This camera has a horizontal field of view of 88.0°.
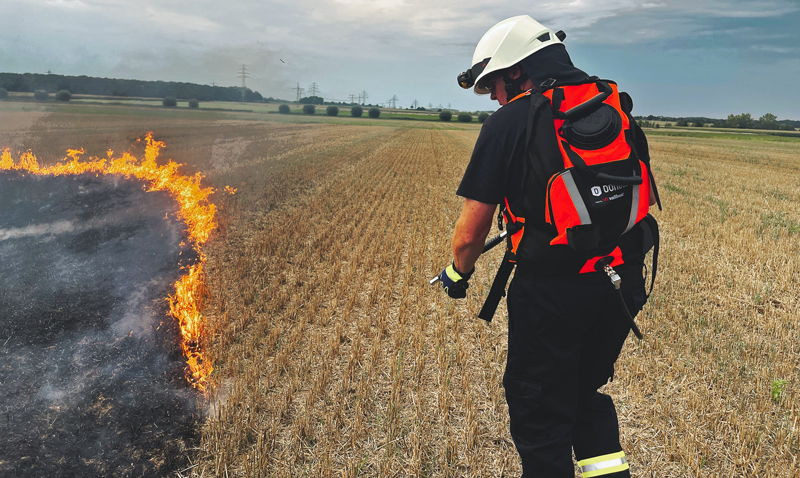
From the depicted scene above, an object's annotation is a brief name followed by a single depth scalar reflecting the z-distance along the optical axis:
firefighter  1.98
